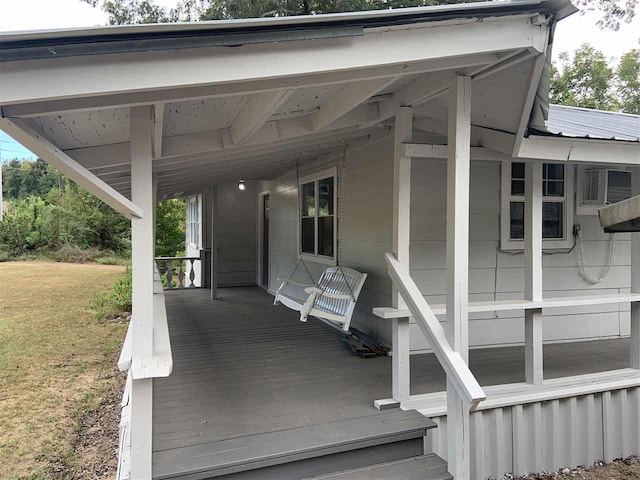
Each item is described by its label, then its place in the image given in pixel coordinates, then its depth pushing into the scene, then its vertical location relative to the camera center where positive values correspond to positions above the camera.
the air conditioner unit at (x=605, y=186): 4.67 +0.43
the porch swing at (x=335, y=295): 4.61 -0.76
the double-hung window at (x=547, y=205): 4.68 +0.22
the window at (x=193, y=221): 11.59 +0.16
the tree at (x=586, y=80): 20.56 +6.88
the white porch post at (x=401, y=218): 3.14 +0.06
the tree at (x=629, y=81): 20.83 +6.93
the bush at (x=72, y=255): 19.52 -1.23
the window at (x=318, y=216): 6.04 +0.16
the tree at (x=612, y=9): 10.86 +5.39
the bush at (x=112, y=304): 9.46 -1.77
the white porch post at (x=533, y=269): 3.38 -0.34
